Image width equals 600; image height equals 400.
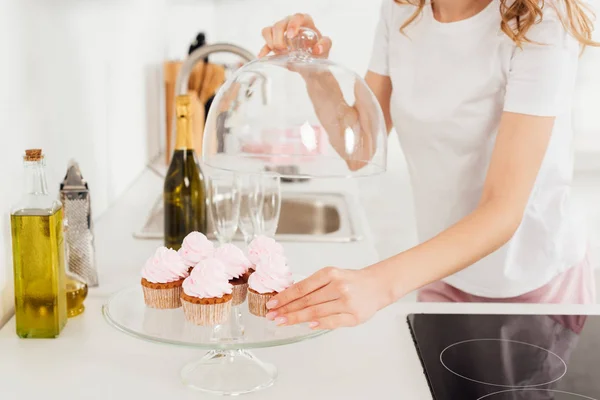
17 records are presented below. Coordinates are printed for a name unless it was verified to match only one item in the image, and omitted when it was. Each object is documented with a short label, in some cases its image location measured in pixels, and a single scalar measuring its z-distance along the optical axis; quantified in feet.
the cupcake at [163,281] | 3.42
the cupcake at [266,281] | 3.30
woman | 3.82
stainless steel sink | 6.92
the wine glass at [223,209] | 4.99
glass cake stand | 2.95
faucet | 5.94
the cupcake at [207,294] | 3.24
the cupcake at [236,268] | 3.47
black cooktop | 3.19
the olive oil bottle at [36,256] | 3.44
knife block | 8.82
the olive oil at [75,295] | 3.83
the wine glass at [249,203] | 4.95
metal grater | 4.18
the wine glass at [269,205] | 5.00
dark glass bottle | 5.00
